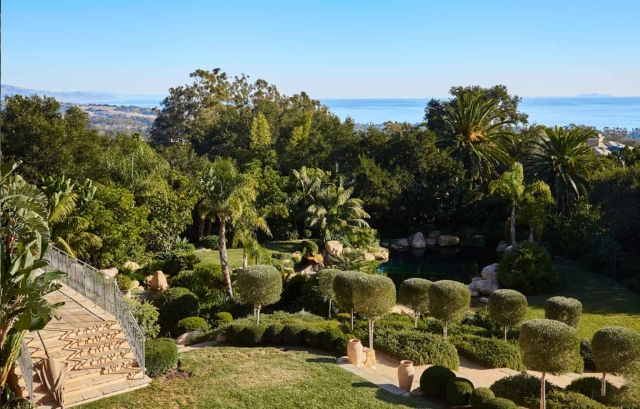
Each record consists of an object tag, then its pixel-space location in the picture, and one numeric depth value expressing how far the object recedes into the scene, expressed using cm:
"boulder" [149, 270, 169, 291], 2383
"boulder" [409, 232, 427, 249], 3741
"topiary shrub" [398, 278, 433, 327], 1780
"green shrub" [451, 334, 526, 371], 1585
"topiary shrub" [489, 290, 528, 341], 1695
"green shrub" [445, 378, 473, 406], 1218
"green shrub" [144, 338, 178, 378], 1315
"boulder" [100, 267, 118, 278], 2317
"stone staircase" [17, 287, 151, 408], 1198
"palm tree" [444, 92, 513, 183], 3875
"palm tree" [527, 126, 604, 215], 3262
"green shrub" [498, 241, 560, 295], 2567
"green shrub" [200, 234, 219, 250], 3119
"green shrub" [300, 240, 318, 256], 3130
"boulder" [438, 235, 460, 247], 3747
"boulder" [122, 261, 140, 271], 2456
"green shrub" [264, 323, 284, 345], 1650
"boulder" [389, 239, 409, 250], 3728
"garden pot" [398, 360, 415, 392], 1323
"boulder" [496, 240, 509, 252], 3472
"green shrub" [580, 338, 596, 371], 1633
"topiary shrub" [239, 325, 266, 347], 1638
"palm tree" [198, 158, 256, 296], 2156
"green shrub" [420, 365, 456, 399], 1269
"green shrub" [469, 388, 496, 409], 1167
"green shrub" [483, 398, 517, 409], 1138
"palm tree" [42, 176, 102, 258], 2019
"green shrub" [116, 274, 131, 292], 2273
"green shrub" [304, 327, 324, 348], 1625
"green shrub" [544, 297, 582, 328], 1653
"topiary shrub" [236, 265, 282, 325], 1766
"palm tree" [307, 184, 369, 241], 3394
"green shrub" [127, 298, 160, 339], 1616
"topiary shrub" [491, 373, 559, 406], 1298
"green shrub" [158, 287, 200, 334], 1975
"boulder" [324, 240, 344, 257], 3192
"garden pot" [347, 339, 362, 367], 1470
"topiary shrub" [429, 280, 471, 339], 1669
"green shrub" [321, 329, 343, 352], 1588
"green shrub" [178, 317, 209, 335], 1878
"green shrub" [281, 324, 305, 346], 1647
